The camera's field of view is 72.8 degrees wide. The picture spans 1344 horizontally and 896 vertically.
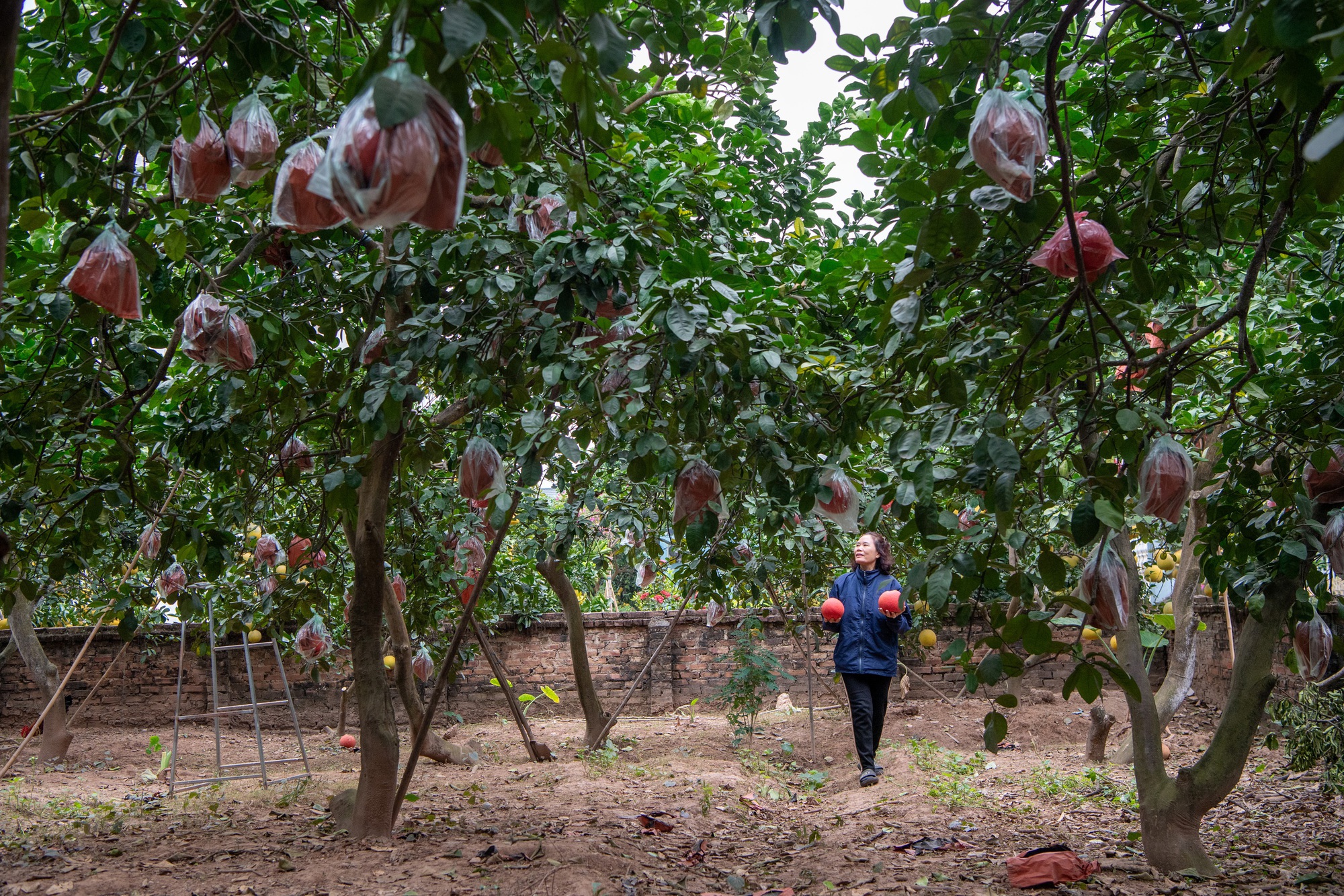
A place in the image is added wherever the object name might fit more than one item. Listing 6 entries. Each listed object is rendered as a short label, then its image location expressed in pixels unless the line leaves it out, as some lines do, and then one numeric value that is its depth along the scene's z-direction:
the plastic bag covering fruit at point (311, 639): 5.23
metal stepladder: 5.77
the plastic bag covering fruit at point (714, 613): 6.95
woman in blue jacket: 5.20
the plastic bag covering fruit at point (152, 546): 4.79
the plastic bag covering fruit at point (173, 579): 5.41
